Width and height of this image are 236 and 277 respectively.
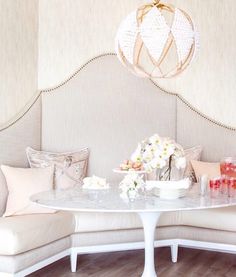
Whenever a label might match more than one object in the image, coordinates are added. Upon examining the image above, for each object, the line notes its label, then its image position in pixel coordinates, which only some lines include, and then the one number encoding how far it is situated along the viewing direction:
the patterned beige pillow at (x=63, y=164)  3.89
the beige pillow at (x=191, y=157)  4.16
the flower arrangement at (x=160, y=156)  2.96
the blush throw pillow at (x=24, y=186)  3.44
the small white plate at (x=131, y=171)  3.07
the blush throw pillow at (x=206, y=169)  4.05
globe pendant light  3.34
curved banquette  4.39
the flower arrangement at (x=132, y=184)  2.93
